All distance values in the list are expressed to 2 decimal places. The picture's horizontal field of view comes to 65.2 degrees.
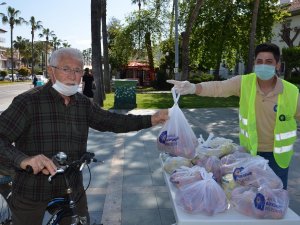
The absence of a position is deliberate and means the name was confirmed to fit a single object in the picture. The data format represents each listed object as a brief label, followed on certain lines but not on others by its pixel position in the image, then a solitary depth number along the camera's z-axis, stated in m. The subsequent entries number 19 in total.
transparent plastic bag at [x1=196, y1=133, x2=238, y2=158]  1.79
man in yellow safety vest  1.85
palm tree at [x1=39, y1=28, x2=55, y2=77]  60.84
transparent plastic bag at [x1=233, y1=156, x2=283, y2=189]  1.39
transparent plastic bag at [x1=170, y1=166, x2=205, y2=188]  1.48
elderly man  1.46
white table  1.29
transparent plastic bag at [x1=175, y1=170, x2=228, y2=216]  1.32
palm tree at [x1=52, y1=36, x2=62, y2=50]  68.60
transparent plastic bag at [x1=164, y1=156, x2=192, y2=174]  1.77
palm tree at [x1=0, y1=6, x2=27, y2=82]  40.36
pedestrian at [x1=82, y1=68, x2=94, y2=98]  9.51
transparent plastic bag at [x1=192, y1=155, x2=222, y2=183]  1.61
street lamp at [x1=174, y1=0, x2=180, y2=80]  11.48
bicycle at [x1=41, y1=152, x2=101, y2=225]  1.35
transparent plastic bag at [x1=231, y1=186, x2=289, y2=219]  1.30
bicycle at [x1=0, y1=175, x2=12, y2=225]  1.94
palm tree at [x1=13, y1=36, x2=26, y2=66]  56.94
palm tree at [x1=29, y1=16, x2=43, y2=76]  50.09
